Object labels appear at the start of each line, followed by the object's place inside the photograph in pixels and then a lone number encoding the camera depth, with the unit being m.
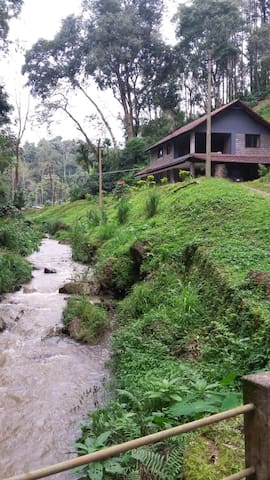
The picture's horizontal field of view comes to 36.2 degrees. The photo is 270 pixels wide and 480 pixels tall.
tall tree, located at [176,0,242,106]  39.50
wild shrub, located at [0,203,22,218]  21.83
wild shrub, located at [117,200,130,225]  17.45
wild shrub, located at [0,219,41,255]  16.97
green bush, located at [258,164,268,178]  21.45
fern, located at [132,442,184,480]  3.38
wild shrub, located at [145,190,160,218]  14.73
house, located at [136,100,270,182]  26.12
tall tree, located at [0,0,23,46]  19.58
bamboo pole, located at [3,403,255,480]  1.75
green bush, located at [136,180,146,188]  29.29
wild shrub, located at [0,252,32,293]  12.19
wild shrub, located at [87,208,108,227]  20.23
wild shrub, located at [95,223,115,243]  16.98
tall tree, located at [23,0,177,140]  39.56
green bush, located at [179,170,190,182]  24.10
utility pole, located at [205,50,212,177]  17.91
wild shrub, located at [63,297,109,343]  8.36
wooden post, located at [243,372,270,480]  2.10
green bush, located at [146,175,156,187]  26.87
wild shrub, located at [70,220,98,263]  17.52
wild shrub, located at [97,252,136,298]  10.95
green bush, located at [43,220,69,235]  31.38
